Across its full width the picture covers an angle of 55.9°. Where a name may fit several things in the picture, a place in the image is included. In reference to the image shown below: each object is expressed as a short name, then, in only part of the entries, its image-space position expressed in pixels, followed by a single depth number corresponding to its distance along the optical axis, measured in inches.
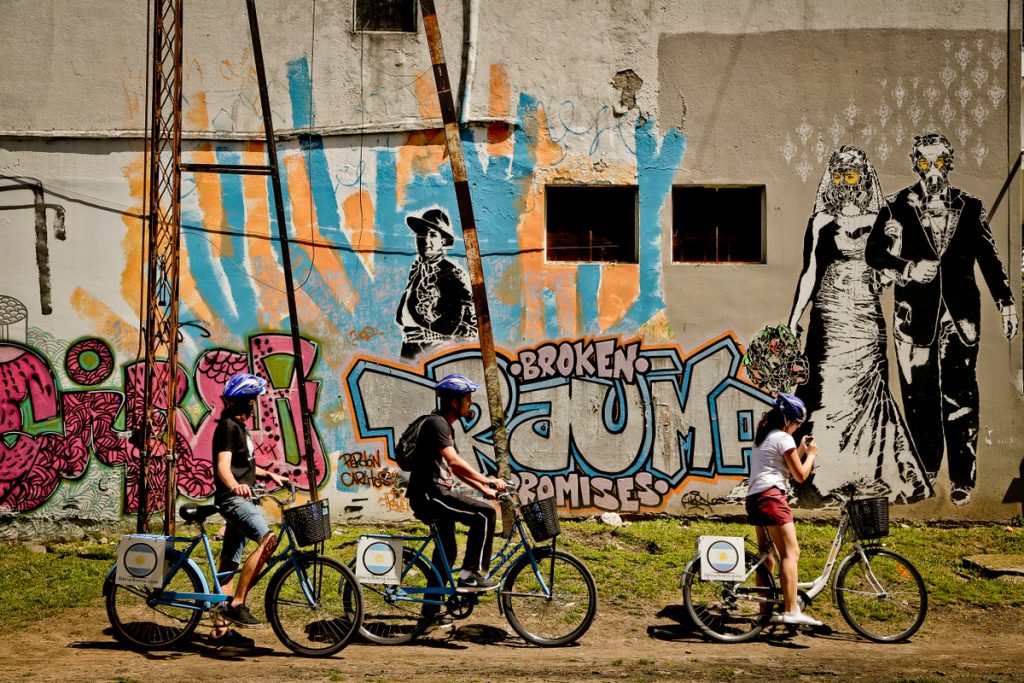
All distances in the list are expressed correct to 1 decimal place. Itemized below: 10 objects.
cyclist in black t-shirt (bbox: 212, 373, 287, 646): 267.9
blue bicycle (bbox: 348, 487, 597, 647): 276.1
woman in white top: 283.9
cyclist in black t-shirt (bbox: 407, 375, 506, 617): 277.0
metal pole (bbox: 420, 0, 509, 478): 345.4
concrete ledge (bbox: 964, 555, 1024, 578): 365.1
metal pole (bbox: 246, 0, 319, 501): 398.0
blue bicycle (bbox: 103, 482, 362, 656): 265.1
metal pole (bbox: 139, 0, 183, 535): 348.8
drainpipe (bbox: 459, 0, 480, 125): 433.4
